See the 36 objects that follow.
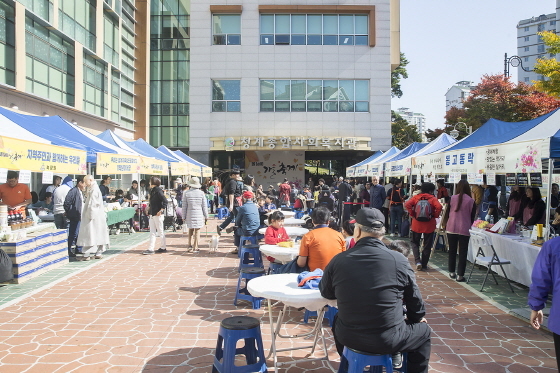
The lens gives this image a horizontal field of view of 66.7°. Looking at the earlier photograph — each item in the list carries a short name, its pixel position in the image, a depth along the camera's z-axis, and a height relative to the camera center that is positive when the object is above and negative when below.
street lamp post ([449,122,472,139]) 24.78 +3.01
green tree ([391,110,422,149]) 42.38 +5.08
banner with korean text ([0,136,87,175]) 6.13 +0.42
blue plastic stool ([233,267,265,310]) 6.09 -1.52
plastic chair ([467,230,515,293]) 7.12 -1.26
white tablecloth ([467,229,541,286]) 6.77 -1.19
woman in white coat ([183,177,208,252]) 10.33 -0.58
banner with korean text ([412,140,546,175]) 6.26 +0.47
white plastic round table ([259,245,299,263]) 5.97 -0.97
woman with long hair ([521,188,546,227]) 9.63 -0.56
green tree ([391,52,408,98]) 43.00 +11.18
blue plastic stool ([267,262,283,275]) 6.42 -1.29
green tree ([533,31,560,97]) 11.85 +3.39
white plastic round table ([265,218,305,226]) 10.45 -0.95
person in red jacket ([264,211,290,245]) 7.02 -0.80
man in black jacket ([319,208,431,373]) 2.99 -0.81
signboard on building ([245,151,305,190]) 28.59 +1.19
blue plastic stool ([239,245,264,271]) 7.44 -1.25
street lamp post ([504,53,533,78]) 18.30 +5.39
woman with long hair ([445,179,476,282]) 7.50 -0.64
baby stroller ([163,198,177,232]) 14.41 -1.09
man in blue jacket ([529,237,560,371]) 3.07 -0.74
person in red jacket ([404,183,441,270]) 8.24 -0.72
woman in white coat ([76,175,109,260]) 9.28 -0.91
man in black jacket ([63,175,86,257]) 9.32 -0.52
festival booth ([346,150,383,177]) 21.50 +0.86
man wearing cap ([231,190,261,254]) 8.85 -0.74
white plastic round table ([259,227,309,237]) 8.14 -0.94
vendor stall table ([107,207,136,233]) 12.16 -1.00
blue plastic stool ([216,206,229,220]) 17.97 -1.26
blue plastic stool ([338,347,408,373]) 3.03 -1.27
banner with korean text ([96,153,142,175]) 9.91 +0.48
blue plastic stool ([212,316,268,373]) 3.60 -1.42
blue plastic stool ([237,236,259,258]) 8.77 -1.15
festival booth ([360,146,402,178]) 16.12 +0.75
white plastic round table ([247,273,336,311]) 3.62 -0.97
